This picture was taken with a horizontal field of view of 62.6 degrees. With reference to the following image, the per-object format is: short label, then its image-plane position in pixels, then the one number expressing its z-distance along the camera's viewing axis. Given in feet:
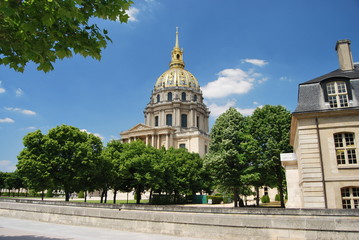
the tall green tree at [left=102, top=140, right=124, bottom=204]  128.88
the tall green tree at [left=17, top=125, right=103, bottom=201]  108.78
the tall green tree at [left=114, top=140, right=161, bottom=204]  133.59
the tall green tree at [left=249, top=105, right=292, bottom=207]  112.47
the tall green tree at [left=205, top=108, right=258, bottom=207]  105.81
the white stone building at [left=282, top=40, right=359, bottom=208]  59.36
